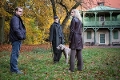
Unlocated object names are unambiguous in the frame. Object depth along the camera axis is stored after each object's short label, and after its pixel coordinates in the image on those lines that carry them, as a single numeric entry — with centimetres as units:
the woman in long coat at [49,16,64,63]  1071
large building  3631
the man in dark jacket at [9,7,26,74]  787
